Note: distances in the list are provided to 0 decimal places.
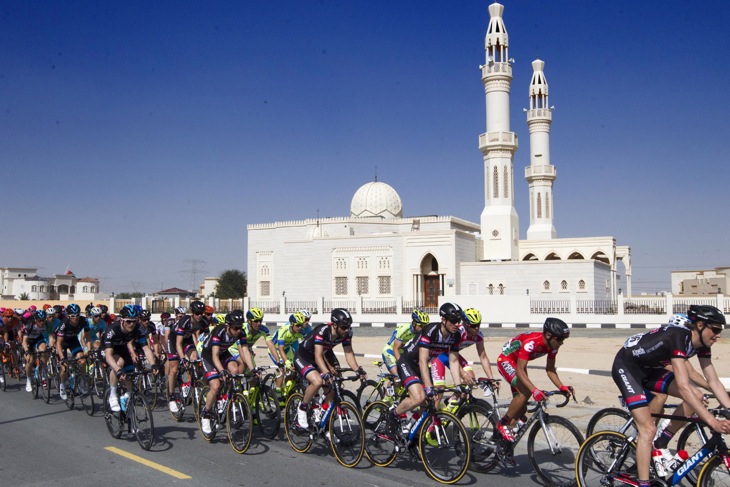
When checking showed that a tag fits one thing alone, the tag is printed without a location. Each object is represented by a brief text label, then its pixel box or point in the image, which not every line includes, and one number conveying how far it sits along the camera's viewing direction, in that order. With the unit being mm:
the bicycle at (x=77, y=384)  11305
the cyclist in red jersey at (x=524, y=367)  6438
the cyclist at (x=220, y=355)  8617
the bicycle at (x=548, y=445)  6367
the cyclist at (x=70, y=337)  11766
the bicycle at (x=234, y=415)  8188
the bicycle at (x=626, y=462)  5098
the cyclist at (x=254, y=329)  9383
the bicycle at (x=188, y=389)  9953
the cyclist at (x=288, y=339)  9875
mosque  44469
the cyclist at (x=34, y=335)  13487
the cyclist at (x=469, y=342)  7727
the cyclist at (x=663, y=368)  5172
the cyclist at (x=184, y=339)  11000
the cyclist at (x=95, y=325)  12523
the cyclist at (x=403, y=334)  9453
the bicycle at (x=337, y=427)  7551
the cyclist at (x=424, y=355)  7078
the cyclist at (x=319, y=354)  7910
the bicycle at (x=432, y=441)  6664
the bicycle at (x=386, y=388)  8498
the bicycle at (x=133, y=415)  8422
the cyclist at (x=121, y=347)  8844
